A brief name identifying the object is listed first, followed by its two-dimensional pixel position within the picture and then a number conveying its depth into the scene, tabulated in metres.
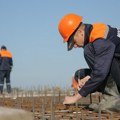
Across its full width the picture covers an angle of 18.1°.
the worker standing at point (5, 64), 12.38
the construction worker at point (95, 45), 3.88
